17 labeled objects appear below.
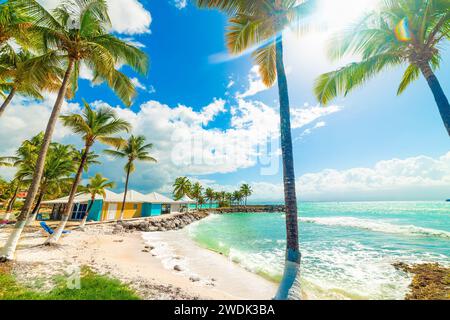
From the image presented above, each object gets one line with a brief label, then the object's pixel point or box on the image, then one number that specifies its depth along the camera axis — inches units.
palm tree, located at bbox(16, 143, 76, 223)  689.6
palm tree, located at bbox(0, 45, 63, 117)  283.1
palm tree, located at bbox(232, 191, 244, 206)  3164.4
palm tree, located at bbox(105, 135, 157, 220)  901.6
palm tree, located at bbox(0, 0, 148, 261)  257.1
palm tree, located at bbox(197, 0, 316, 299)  178.2
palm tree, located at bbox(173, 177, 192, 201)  2025.1
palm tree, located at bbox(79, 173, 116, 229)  730.8
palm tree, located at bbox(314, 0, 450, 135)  207.8
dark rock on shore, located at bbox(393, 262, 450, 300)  205.2
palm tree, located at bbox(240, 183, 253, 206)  3051.2
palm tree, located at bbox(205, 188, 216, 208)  2833.2
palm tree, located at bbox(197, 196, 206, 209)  2540.4
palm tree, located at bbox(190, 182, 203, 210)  2397.9
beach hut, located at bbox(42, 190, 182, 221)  876.0
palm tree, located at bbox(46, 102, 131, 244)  435.0
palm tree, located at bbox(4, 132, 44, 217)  702.5
